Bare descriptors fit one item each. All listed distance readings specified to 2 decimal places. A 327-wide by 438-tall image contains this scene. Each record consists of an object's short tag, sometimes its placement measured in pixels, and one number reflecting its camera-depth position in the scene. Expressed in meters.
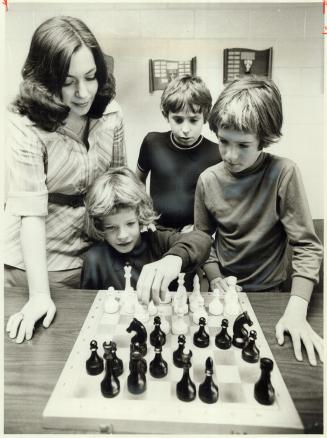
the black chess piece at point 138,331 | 1.06
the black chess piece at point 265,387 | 0.86
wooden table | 0.84
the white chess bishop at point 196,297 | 1.24
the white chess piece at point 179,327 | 1.13
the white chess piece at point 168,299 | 1.31
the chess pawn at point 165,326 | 1.13
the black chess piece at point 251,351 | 1.00
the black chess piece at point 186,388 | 0.89
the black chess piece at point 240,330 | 1.06
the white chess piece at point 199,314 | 1.19
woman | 1.21
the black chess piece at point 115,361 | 0.95
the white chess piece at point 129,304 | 1.24
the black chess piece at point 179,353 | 0.99
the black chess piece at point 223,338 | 1.06
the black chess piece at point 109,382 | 0.89
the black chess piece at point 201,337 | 1.06
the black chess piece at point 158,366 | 0.95
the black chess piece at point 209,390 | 0.88
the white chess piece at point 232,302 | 1.23
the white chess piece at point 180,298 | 1.23
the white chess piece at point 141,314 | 1.19
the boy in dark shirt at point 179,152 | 1.26
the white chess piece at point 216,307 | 1.22
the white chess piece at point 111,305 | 1.22
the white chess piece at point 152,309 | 1.24
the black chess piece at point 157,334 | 1.07
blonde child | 1.32
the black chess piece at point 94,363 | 0.95
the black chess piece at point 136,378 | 0.90
